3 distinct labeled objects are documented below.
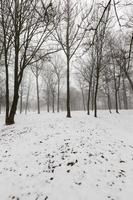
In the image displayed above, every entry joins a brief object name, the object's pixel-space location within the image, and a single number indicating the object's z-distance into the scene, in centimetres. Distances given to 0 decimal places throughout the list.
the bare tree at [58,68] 3183
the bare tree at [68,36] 1548
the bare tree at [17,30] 1170
